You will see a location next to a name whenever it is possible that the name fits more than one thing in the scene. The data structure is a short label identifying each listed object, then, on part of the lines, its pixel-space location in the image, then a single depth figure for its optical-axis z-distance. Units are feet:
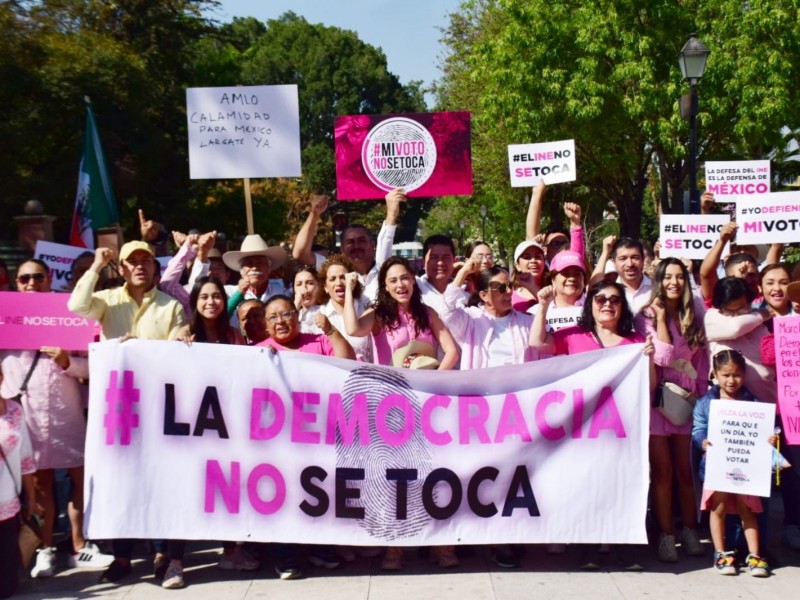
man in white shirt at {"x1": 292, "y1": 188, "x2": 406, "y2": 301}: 21.88
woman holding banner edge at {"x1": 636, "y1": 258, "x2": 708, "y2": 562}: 19.07
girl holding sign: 18.13
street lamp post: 43.68
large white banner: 18.40
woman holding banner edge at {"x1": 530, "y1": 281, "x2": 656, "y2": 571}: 18.71
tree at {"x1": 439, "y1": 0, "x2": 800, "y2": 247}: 72.33
